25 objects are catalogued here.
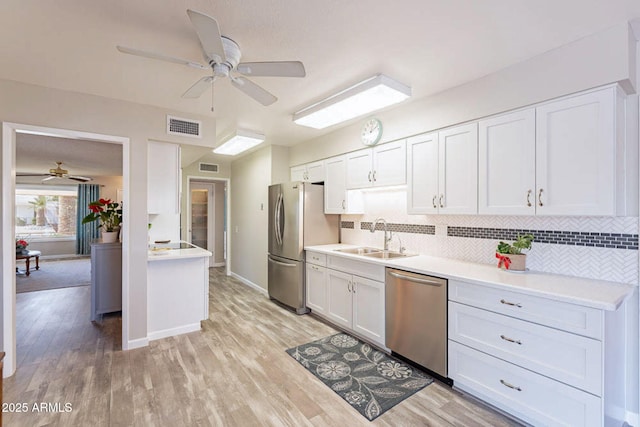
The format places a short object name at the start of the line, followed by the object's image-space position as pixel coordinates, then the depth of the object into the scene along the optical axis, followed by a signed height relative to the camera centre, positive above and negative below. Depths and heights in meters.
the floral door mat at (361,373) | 2.17 -1.37
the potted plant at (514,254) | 2.28 -0.32
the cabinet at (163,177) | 3.28 +0.41
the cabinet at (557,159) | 1.82 +0.38
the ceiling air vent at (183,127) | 3.22 +0.97
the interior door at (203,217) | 7.15 -0.10
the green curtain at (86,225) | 8.87 -0.28
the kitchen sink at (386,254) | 3.31 -0.48
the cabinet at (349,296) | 2.91 -0.93
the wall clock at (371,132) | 3.30 +0.94
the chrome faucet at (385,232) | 3.46 -0.23
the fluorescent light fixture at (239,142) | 3.87 +1.02
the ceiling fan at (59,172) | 6.39 +0.91
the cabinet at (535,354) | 1.62 -0.89
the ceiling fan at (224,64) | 1.40 +0.87
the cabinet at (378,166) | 3.09 +0.54
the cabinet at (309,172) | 4.22 +0.63
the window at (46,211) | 8.52 +0.05
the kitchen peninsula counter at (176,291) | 3.20 -0.89
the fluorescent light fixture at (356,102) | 2.43 +1.04
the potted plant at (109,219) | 3.90 -0.08
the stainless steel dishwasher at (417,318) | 2.33 -0.90
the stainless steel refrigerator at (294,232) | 3.96 -0.26
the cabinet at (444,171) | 2.50 +0.39
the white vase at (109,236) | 3.96 -0.32
